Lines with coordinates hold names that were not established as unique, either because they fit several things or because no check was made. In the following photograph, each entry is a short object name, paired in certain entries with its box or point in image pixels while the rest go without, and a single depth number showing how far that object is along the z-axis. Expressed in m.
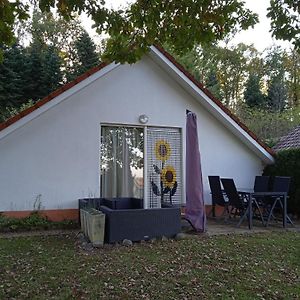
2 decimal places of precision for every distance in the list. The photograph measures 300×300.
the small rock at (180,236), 6.21
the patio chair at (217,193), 8.27
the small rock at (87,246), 5.46
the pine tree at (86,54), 20.91
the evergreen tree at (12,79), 18.10
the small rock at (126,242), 5.76
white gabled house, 7.55
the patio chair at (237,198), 7.44
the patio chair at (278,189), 7.64
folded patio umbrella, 6.76
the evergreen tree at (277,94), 25.49
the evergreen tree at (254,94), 25.64
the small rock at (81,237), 5.99
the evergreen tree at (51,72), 19.53
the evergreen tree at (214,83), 24.93
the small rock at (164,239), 6.09
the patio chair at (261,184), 8.78
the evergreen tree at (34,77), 19.42
